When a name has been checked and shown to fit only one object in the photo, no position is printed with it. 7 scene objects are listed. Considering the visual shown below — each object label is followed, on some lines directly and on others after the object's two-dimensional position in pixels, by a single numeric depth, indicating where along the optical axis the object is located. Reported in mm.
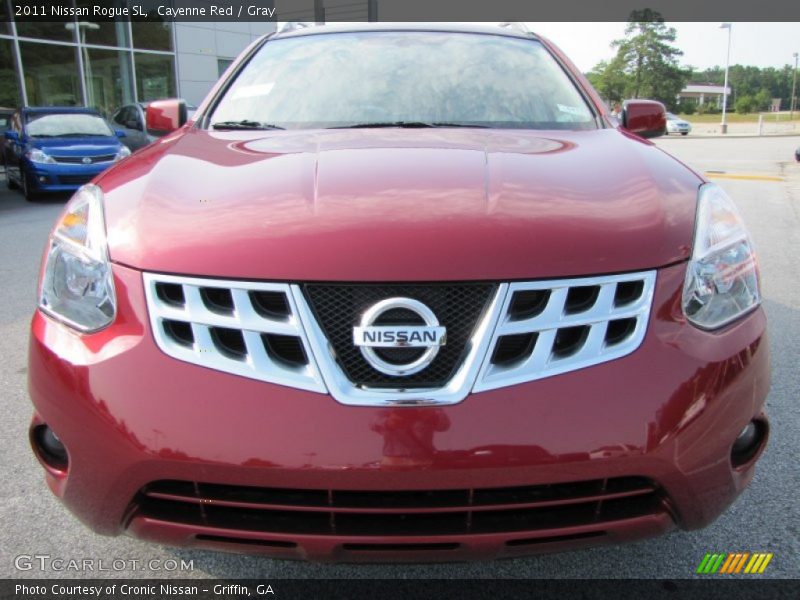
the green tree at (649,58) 67812
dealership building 16844
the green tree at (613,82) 68312
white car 35406
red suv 1406
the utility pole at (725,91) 40206
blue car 10414
